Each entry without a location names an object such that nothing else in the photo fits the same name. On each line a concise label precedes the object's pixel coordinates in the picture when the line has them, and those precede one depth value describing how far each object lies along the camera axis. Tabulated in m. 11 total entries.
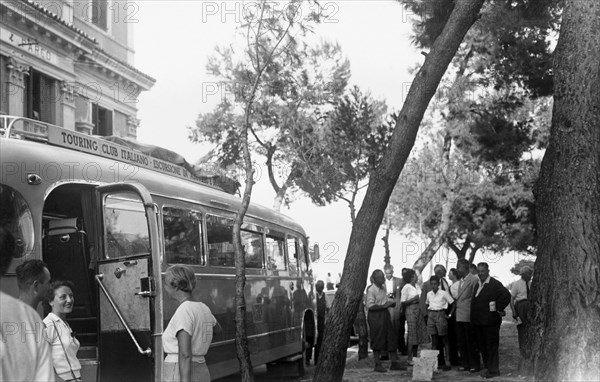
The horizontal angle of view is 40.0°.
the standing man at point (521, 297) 14.06
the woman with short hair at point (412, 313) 15.72
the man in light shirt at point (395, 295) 15.98
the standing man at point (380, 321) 14.95
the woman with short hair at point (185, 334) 6.27
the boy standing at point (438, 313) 15.18
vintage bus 8.05
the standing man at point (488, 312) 13.33
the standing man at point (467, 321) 14.20
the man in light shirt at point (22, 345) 3.17
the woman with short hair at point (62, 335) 5.91
